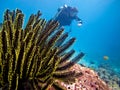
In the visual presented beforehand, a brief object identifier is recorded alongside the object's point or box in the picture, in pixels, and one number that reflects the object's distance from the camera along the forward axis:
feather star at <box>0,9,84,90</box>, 1.22
